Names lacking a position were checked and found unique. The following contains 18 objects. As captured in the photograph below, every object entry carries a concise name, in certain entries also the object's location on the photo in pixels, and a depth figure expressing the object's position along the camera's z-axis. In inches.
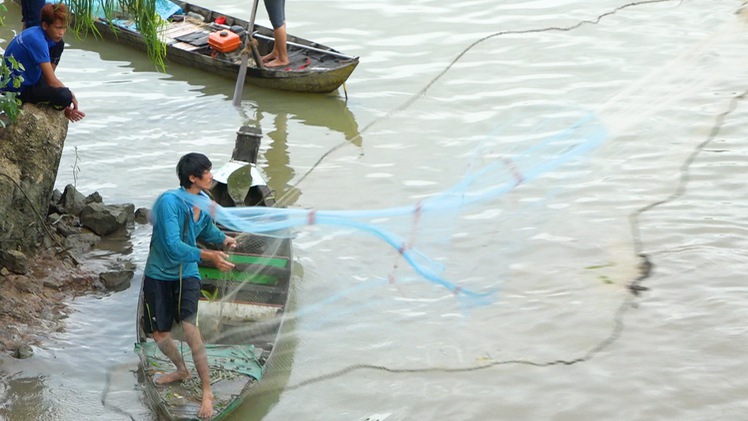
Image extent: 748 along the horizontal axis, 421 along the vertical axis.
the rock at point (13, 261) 582.2
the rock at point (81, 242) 644.1
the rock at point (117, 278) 609.3
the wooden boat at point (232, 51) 897.5
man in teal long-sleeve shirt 444.1
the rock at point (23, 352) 525.7
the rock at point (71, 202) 679.6
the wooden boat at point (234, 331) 477.1
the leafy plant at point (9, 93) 525.0
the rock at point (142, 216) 694.5
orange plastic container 944.9
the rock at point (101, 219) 663.1
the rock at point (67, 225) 651.5
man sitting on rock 573.0
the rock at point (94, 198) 691.4
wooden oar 893.8
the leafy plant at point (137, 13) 529.7
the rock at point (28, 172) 587.2
